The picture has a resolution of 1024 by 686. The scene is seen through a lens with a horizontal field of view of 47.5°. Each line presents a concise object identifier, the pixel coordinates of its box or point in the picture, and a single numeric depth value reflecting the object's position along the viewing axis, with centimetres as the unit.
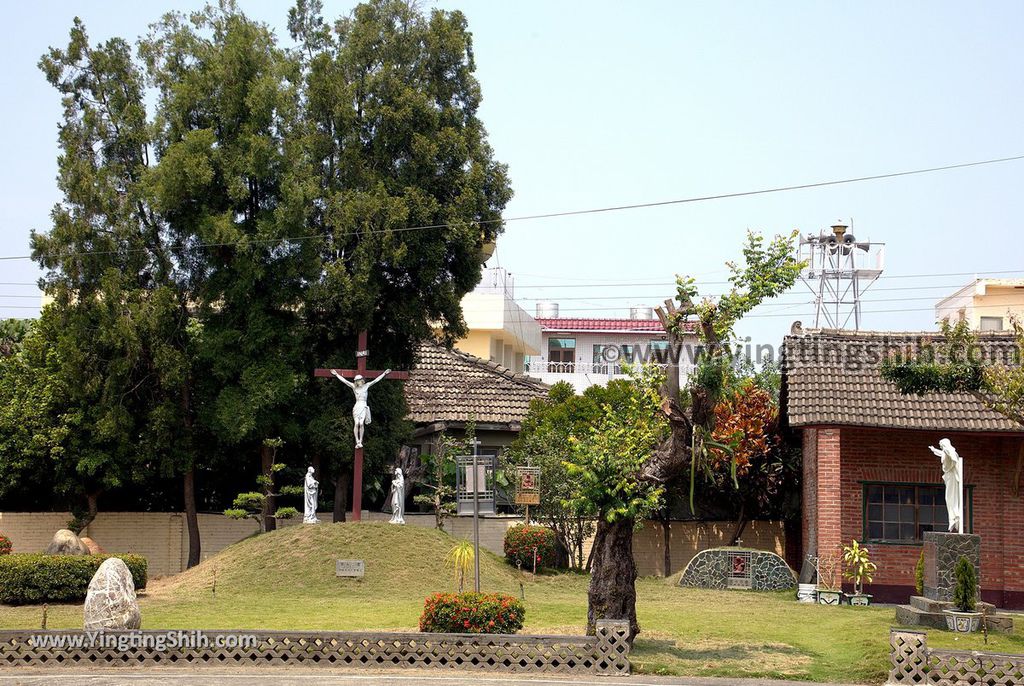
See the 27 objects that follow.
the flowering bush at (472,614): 1697
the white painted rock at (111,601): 1708
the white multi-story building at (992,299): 4409
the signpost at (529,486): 2945
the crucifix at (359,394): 2800
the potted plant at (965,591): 1978
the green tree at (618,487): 1677
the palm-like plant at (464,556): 2156
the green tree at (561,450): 2997
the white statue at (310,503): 2820
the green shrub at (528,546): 2873
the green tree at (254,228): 2878
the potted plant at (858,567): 2470
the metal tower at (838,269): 3675
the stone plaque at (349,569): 2542
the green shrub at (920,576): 2280
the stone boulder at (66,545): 2445
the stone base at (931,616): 1969
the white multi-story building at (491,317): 4341
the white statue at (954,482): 2139
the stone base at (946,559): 2045
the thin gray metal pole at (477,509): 1831
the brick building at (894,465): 2500
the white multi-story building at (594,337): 5681
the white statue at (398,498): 2853
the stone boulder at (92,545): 2609
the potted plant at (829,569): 2497
